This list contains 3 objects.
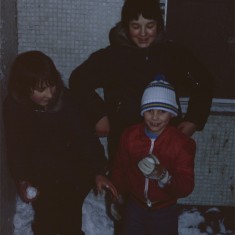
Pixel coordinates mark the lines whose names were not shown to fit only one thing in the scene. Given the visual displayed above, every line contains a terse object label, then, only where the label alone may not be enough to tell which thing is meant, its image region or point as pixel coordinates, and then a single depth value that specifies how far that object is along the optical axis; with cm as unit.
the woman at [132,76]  312
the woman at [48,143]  294
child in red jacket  270
